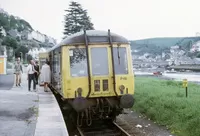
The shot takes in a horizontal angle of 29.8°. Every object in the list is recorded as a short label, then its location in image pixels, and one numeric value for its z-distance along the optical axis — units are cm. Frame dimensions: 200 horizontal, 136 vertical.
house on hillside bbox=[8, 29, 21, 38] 10706
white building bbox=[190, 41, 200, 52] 14050
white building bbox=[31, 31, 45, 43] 14325
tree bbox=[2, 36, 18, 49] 7962
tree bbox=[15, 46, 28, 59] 8050
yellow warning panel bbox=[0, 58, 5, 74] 3529
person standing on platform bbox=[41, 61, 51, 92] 1736
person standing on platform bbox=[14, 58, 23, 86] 2037
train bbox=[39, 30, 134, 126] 1157
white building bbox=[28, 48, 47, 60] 9212
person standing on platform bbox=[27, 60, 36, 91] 1838
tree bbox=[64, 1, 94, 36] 6525
